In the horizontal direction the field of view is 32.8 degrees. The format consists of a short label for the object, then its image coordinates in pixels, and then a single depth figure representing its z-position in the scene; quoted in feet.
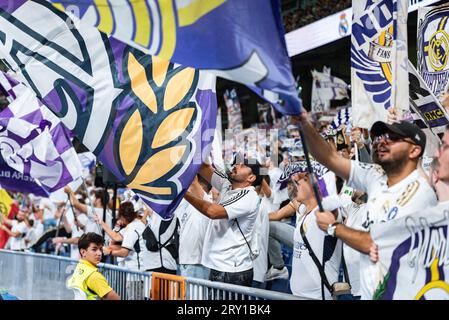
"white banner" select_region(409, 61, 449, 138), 20.93
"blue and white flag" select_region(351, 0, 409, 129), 20.62
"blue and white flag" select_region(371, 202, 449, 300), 14.07
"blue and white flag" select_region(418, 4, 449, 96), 24.35
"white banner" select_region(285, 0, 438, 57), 60.54
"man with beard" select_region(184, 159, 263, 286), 22.47
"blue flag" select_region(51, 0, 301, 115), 14.84
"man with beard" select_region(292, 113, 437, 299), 14.43
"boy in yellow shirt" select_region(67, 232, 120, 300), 22.26
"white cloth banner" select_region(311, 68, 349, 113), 51.68
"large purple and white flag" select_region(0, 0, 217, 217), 20.79
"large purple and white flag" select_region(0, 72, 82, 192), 31.50
